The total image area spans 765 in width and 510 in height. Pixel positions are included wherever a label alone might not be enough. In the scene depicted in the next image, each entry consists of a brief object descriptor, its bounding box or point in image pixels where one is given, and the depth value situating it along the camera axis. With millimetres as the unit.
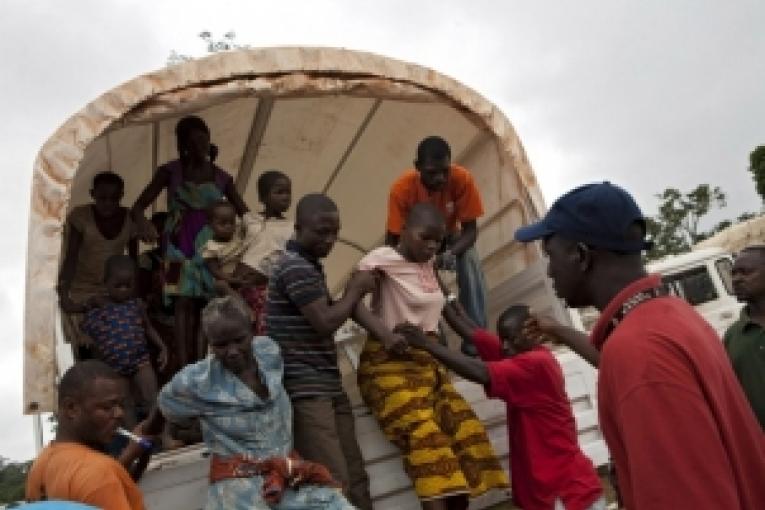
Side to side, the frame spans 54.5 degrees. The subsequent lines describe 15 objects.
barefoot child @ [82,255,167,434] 4059
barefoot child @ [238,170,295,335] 4156
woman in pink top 3230
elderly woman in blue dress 2684
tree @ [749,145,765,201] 22266
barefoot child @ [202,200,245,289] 4242
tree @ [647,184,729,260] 40469
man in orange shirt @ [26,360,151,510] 2271
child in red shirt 3297
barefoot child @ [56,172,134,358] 4594
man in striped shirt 3049
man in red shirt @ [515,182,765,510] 1140
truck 3453
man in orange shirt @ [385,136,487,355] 4418
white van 9156
